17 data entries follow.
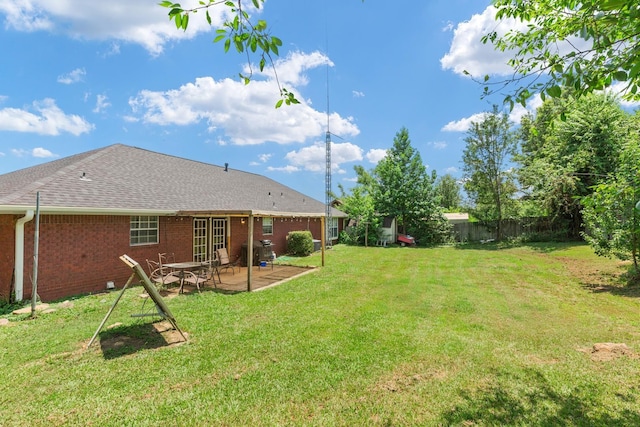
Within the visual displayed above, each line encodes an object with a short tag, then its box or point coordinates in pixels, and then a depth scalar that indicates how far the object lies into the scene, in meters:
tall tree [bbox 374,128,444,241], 23.98
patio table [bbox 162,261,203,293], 8.07
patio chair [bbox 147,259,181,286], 7.89
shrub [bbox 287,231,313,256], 16.67
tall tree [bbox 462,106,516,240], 22.75
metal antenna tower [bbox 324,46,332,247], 20.62
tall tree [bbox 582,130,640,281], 8.20
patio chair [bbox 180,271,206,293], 7.92
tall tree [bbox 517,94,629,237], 18.28
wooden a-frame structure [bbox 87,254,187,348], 4.58
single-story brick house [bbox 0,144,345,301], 7.25
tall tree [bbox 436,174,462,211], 49.03
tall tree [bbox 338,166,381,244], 22.97
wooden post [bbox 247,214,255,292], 8.45
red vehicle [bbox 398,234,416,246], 23.38
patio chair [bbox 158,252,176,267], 10.28
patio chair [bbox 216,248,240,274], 10.34
